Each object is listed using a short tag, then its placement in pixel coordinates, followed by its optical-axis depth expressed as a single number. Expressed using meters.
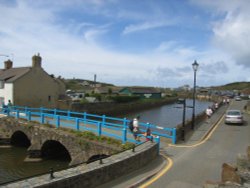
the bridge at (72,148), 5.56
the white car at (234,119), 17.31
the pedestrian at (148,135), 9.33
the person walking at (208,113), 19.71
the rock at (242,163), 5.49
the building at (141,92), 59.16
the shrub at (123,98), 43.51
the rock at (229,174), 5.22
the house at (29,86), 23.29
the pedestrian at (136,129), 10.24
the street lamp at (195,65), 13.89
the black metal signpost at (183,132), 11.60
